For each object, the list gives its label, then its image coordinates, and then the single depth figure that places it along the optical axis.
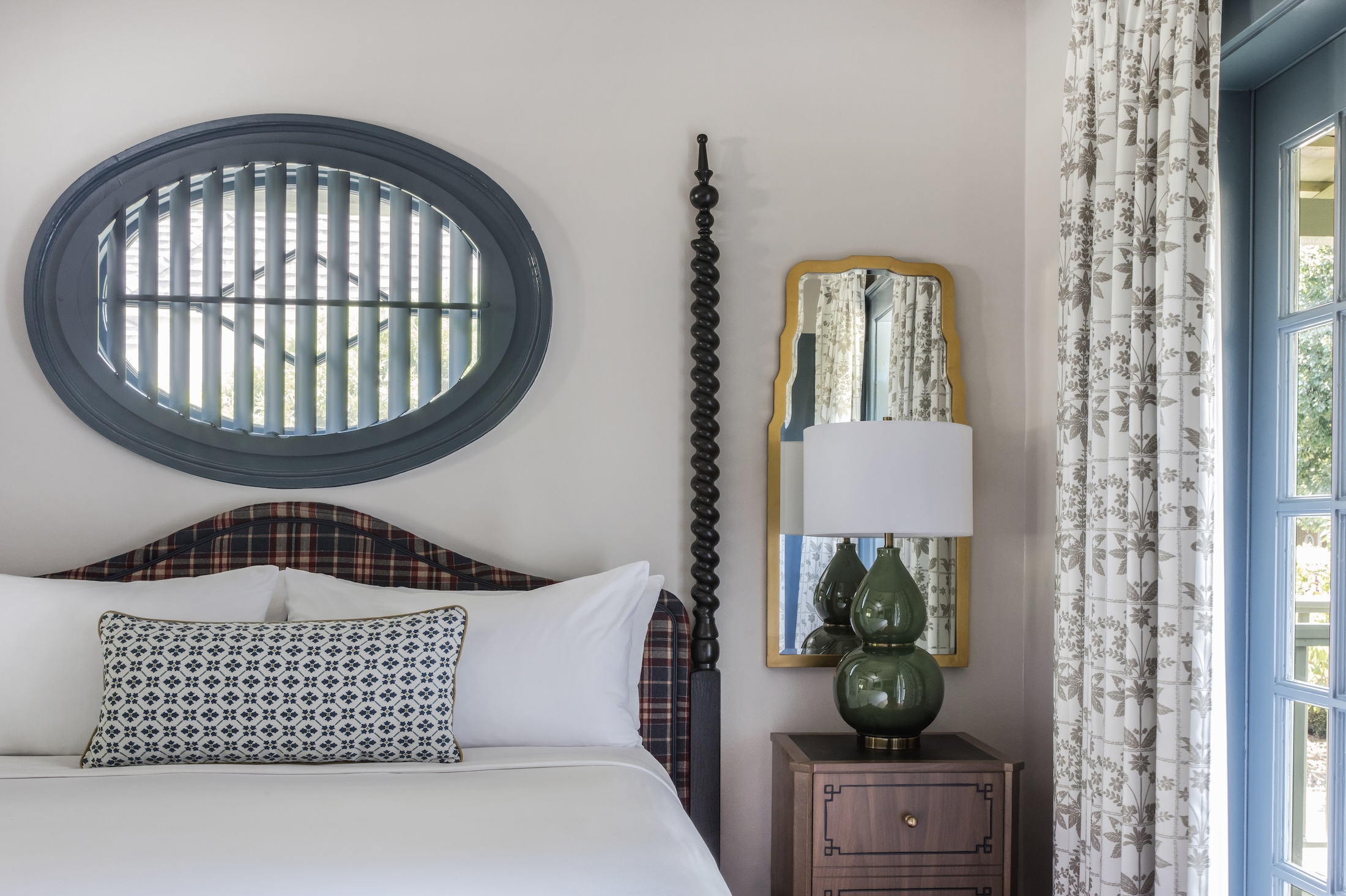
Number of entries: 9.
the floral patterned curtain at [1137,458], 1.65
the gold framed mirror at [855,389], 2.54
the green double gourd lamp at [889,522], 2.18
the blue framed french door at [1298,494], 1.66
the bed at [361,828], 1.26
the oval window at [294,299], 2.45
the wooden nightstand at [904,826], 2.15
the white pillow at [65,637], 2.00
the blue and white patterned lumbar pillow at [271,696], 1.80
